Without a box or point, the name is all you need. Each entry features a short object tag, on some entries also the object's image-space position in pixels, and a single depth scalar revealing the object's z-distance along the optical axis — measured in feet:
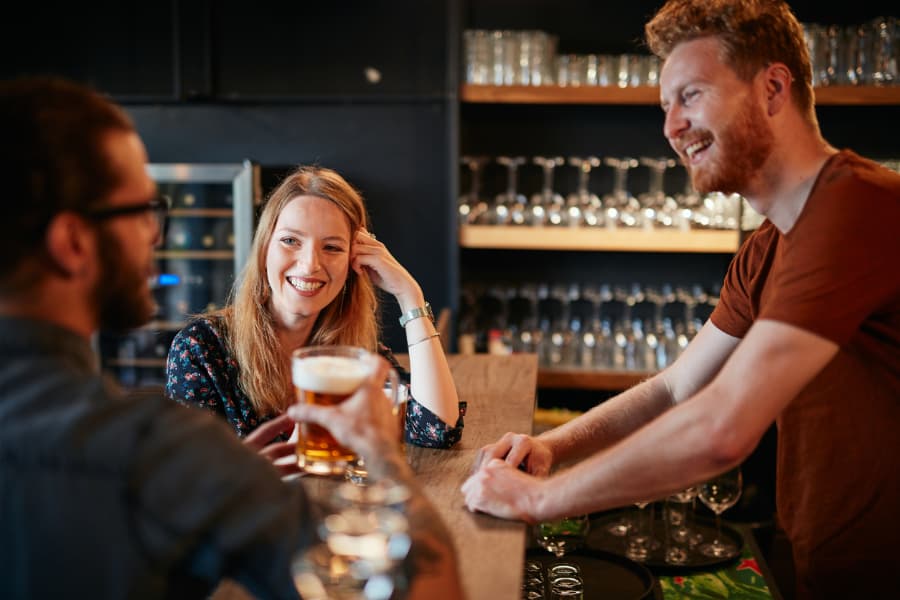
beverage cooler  14.97
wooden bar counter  4.20
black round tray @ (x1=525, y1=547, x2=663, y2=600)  5.81
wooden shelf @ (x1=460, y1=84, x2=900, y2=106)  13.28
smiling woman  6.77
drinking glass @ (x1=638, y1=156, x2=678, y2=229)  13.47
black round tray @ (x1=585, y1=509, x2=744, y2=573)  7.02
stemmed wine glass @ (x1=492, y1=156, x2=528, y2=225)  13.67
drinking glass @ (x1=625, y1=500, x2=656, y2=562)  7.23
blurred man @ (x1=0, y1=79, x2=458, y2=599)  3.20
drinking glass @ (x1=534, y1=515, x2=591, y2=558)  6.05
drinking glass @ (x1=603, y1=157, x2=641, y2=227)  13.50
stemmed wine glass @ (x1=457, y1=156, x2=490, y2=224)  13.78
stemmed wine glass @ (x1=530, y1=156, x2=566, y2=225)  13.55
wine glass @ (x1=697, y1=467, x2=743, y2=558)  7.46
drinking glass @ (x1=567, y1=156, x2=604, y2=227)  13.57
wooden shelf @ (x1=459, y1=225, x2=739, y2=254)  13.21
